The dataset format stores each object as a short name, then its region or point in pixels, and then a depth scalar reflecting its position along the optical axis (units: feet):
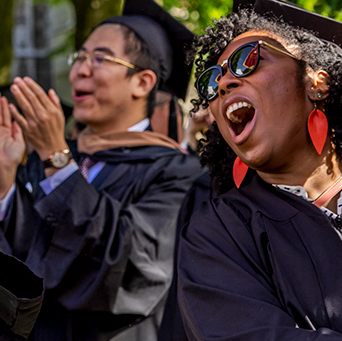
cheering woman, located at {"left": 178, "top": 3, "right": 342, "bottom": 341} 12.37
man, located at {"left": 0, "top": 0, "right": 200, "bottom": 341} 13.65
